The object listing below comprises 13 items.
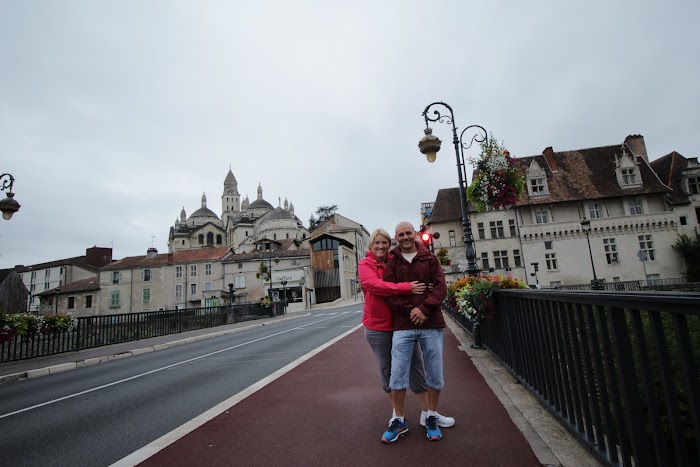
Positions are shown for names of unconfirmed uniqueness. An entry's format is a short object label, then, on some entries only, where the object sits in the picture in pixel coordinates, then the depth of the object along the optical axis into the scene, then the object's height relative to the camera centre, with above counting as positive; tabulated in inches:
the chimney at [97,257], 2669.8 +360.6
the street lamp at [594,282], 849.2 -45.9
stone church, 2893.7 +617.3
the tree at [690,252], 1179.9 +11.3
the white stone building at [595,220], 1258.0 +161.8
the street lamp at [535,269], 1301.7 -4.0
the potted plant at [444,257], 701.9 +37.7
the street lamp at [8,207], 411.2 +121.6
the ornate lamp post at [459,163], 324.5 +109.3
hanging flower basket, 306.8 +81.6
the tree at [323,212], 3535.9 +727.8
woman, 132.3 -18.1
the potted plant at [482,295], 230.4 -14.8
